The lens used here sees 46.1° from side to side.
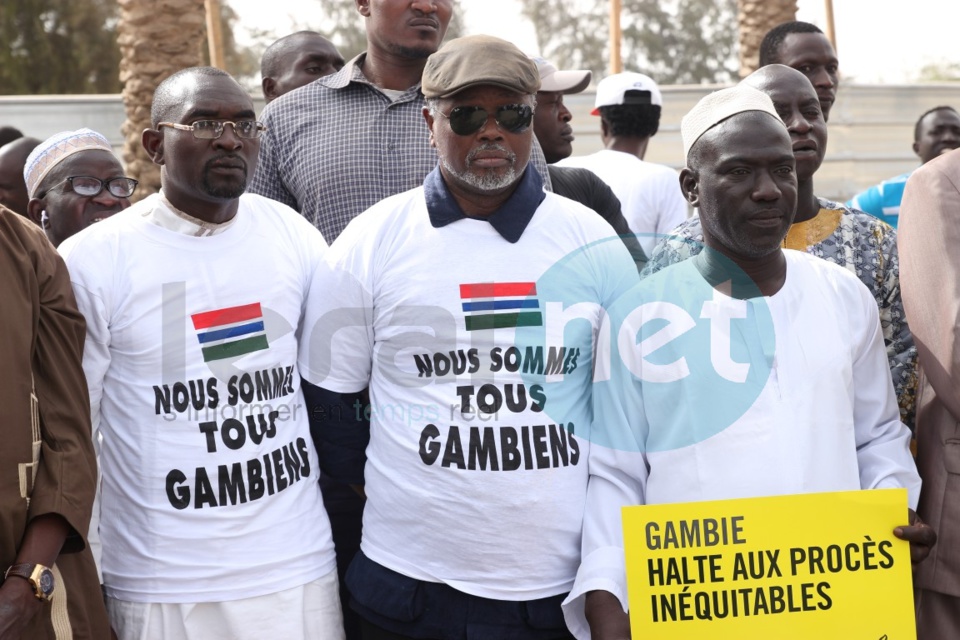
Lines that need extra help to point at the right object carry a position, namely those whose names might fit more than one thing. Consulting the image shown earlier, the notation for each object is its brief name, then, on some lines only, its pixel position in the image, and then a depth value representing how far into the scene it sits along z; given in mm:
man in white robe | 2938
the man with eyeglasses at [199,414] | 3107
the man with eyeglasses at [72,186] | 4105
